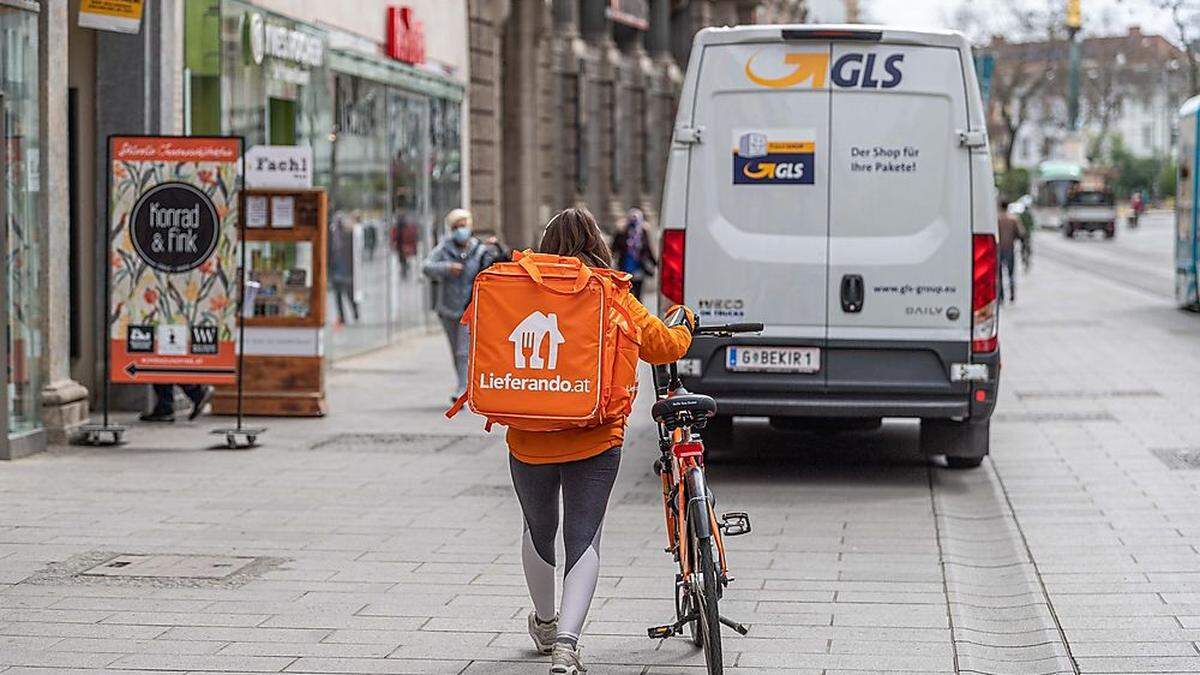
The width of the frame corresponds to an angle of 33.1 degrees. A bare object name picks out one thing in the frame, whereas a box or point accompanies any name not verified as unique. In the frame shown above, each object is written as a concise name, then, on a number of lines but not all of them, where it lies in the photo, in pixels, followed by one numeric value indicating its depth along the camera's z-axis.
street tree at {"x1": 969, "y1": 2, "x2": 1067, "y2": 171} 81.69
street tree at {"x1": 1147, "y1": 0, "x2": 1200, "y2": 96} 34.50
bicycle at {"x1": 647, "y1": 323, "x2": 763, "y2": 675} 6.04
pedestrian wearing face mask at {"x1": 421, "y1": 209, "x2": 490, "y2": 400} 15.78
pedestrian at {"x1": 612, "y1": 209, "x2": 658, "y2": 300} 23.77
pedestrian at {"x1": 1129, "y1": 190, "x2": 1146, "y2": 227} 91.06
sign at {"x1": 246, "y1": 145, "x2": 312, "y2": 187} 14.75
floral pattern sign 12.87
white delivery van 11.15
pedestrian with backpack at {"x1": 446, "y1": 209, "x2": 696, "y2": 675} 6.15
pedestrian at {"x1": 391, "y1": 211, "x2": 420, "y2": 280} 23.25
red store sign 22.16
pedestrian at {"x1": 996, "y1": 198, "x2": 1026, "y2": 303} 27.86
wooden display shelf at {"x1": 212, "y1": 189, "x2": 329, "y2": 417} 14.66
